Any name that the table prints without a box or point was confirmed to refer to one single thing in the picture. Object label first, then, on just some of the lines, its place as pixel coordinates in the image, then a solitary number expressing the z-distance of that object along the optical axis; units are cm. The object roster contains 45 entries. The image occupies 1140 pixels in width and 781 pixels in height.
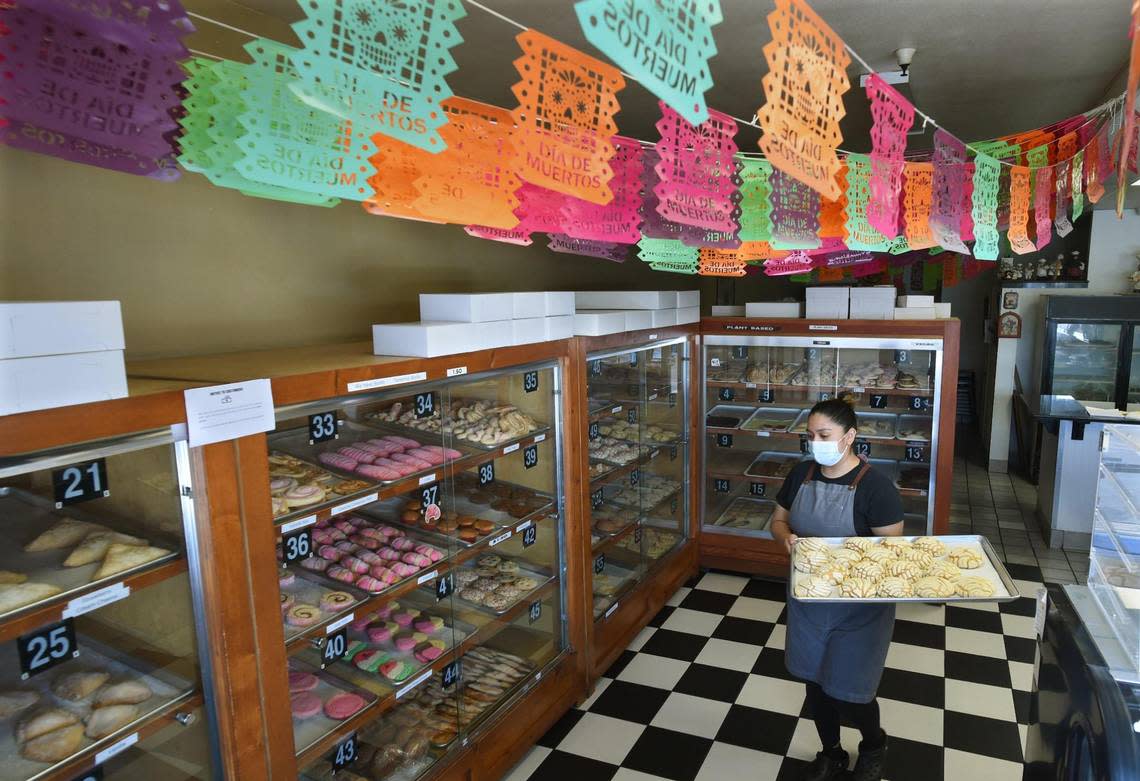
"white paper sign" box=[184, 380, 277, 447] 173
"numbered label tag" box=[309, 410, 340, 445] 225
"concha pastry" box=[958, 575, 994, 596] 261
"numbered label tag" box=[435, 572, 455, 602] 287
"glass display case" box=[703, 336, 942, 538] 478
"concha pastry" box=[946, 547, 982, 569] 279
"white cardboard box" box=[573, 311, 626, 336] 344
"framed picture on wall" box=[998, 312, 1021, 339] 809
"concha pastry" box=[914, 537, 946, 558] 284
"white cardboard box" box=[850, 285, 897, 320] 475
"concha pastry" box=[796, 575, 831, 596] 260
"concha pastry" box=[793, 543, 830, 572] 270
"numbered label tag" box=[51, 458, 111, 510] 158
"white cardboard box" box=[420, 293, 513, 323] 271
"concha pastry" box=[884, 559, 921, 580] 264
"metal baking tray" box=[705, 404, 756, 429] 539
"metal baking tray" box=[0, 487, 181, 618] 165
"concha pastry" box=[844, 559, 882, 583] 262
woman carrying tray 271
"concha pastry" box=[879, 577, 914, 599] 254
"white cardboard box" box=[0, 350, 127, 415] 137
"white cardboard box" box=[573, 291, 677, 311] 430
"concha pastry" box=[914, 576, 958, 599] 258
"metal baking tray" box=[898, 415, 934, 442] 475
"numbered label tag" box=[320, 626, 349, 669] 236
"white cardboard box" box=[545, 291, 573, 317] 316
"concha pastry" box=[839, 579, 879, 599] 255
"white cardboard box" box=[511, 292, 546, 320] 294
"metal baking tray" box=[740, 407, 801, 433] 514
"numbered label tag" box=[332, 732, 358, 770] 243
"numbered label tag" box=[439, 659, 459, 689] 292
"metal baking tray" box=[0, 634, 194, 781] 161
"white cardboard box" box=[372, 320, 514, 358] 246
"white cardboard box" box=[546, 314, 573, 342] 318
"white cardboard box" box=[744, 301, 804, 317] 513
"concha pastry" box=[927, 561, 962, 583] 270
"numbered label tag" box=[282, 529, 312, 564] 215
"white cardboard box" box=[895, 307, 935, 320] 484
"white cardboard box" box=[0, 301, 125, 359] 137
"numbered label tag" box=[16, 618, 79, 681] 155
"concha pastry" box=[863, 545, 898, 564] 269
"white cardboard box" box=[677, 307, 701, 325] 467
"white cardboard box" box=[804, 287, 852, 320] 484
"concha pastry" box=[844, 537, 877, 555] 273
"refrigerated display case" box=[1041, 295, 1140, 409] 742
